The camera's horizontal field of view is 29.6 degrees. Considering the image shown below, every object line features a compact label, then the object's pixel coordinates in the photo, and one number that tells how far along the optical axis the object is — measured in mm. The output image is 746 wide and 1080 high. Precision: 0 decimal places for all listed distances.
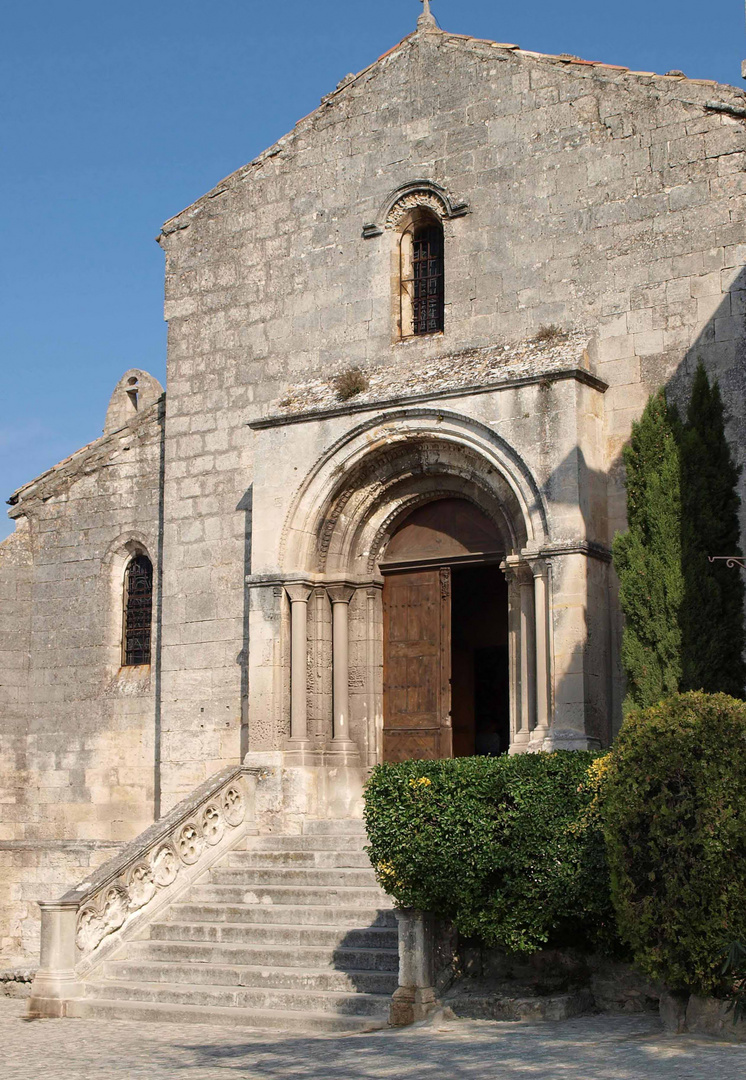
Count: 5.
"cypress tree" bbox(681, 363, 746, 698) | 12359
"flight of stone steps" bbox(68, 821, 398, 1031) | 10633
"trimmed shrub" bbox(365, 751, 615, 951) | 9453
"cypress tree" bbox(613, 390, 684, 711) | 12414
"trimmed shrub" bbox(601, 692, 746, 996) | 8461
